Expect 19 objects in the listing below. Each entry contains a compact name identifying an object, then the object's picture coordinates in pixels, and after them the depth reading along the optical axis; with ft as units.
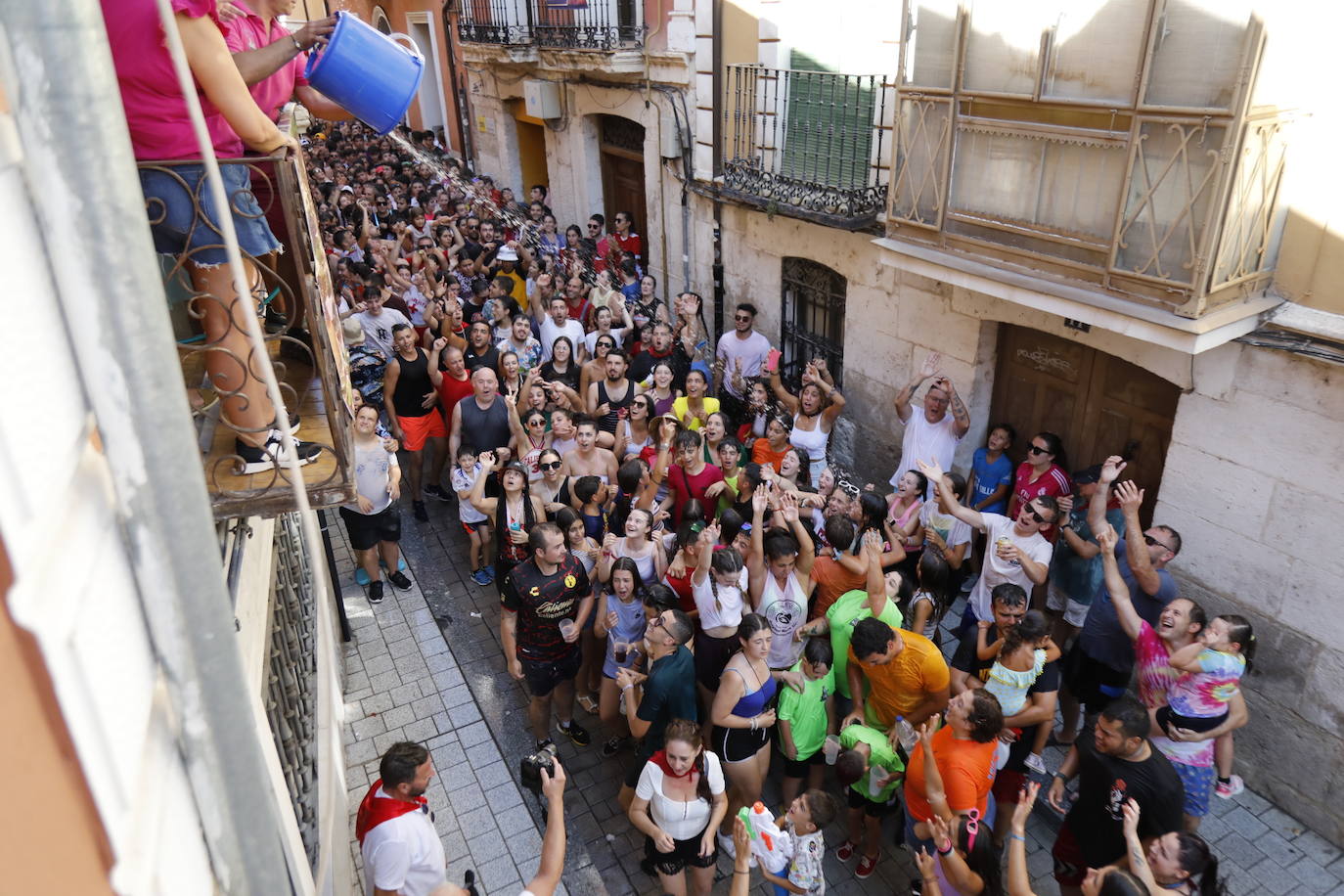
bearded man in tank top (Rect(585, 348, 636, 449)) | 26.32
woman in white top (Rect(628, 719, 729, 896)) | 14.21
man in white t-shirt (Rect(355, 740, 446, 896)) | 13.14
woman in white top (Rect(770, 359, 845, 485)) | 24.84
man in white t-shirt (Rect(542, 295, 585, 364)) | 29.89
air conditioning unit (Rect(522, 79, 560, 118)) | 46.39
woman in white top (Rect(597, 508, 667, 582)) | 19.31
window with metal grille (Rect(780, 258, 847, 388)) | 30.73
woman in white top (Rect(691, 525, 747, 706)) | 17.28
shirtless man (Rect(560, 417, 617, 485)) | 23.36
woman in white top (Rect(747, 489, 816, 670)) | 18.04
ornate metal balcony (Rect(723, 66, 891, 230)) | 26.71
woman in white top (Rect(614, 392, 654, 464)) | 24.68
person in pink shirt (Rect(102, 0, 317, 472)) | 8.42
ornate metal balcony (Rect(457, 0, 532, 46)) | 46.55
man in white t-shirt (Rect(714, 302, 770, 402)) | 30.35
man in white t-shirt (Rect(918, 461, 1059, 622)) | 19.03
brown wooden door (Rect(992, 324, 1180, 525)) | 21.61
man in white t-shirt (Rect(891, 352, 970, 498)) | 23.99
